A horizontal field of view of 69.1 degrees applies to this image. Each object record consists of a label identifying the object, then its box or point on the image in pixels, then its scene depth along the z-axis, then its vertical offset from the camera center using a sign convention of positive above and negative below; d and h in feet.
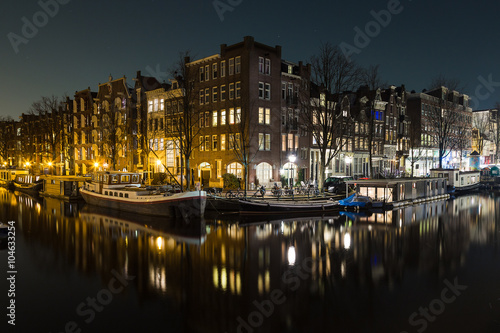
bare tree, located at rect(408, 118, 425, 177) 271.18 +18.19
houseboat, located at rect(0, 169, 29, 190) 232.59 -6.11
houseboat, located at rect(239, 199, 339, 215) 115.31 -13.33
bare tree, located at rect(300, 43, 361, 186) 140.87 +35.06
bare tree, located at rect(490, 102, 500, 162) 362.94 +46.12
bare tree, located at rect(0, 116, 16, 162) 335.73 +31.76
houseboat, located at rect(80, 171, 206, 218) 106.42 -10.01
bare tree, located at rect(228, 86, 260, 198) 157.79 +14.63
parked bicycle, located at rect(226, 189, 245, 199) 121.99 -9.87
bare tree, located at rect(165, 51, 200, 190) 140.36 +27.32
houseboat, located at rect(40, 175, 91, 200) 165.78 -9.48
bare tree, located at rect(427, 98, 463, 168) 230.07 +30.57
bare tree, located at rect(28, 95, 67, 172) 262.26 +31.88
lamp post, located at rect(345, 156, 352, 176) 221.62 -1.38
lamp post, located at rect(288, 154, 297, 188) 141.95 -0.73
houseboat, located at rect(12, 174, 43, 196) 195.21 -9.86
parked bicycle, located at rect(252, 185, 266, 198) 125.75 -9.69
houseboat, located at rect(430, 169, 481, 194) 203.15 -8.21
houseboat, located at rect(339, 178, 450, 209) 135.03 -9.90
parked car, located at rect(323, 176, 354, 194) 155.33 -8.46
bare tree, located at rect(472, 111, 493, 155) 358.27 +38.59
